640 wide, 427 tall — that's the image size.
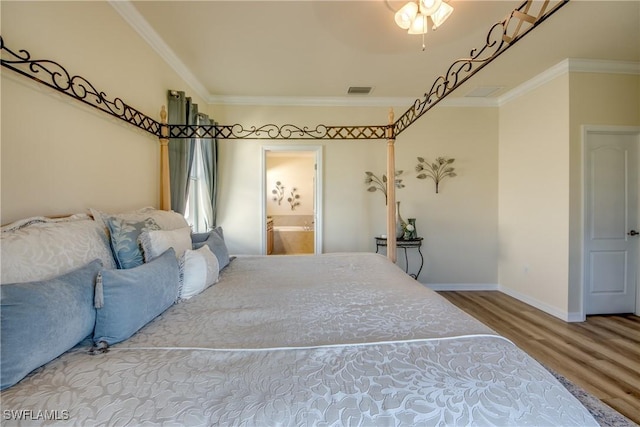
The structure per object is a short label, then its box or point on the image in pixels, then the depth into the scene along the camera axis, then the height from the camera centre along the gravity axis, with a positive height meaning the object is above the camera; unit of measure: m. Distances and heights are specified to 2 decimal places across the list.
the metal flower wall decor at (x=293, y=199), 6.80 +0.35
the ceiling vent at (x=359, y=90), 3.39 +1.60
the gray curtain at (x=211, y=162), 3.25 +0.64
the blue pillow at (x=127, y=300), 0.91 -0.32
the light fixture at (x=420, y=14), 1.57 +1.25
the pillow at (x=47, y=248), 0.85 -0.13
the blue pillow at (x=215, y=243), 1.89 -0.22
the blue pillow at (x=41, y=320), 0.68 -0.31
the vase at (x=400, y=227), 3.60 -0.19
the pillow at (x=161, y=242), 1.33 -0.16
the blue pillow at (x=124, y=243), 1.26 -0.14
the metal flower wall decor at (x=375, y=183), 3.78 +0.42
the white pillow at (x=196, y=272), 1.35 -0.32
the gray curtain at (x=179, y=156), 2.46 +0.54
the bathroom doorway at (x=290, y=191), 6.74 +0.56
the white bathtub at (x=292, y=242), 6.18 -0.68
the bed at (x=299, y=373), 0.64 -0.45
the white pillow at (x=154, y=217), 1.42 -0.03
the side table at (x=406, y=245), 3.56 -0.43
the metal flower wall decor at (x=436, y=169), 3.80 +0.62
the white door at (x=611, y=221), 2.90 -0.09
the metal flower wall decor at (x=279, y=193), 6.79 +0.50
